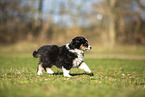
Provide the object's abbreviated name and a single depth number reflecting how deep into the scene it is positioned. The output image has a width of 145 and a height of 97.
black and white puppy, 6.79
